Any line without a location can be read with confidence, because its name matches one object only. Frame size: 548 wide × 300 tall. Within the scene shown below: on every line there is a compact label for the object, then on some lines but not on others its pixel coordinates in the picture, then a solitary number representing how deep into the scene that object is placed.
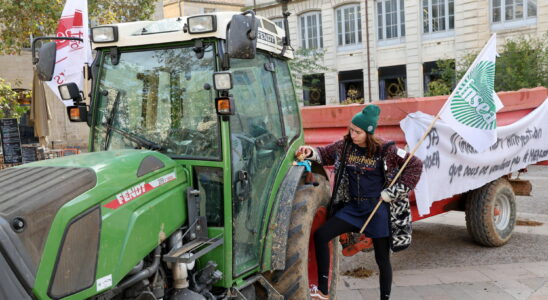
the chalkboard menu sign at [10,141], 10.48
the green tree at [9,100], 10.26
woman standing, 4.39
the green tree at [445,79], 18.23
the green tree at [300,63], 21.83
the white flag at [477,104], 5.28
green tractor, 2.63
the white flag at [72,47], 5.58
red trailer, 5.87
